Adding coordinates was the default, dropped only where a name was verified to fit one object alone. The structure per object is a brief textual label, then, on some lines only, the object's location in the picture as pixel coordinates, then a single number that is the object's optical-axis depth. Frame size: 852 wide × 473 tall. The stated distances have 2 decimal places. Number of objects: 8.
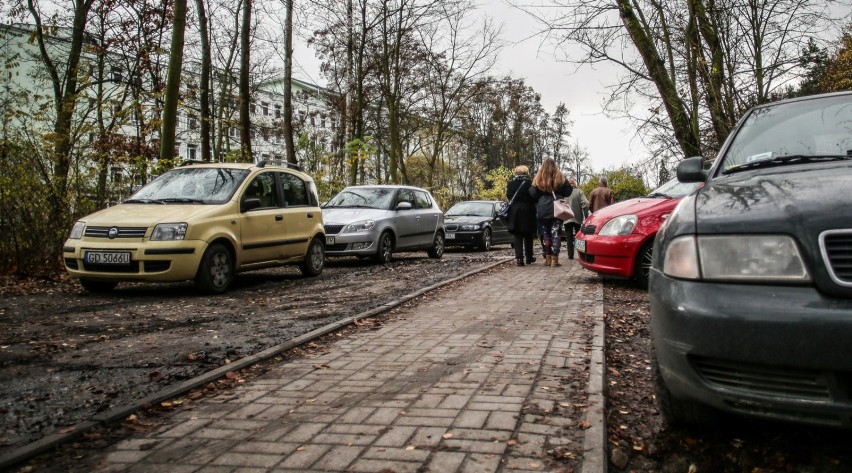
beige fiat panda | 7.92
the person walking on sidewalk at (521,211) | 12.07
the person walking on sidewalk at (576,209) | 13.73
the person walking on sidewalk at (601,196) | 15.61
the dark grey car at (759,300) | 2.31
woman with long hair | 11.61
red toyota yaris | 8.07
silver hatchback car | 12.59
